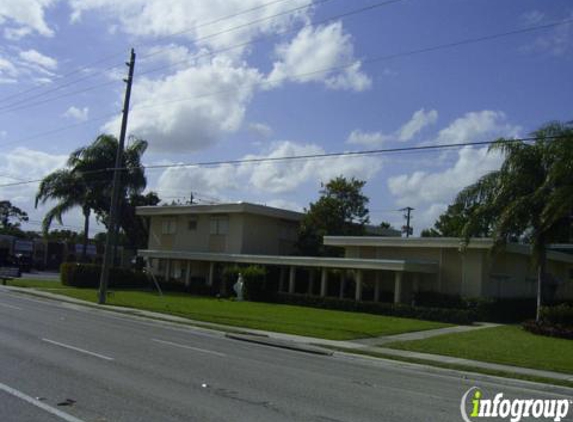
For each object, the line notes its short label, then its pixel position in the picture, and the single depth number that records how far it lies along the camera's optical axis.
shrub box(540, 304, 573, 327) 25.41
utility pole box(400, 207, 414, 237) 73.77
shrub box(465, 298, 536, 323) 30.36
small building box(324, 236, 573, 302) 32.38
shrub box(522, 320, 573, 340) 24.32
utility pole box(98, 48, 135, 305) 31.91
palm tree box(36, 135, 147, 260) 50.09
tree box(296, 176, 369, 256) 43.69
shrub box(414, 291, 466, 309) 31.05
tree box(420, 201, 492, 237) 27.17
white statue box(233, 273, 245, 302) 38.59
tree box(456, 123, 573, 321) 24.45
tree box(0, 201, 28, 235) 106.82
